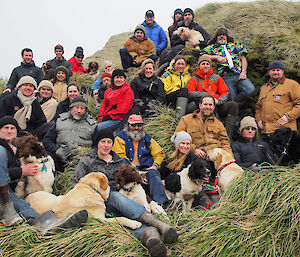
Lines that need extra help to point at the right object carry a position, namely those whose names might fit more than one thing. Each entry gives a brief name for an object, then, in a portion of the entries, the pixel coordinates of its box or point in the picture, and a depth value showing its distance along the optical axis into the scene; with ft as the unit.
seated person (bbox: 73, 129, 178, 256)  10.46
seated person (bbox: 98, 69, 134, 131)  21.27
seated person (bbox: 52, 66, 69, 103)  25.99
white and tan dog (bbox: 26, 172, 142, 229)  11.77
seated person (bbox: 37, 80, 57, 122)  22.22
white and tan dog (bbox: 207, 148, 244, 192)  15.07
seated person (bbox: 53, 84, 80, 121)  21.84
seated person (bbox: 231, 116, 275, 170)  17.69
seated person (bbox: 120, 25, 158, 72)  30.42
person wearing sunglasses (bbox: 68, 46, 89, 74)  36.04
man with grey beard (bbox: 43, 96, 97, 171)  18.30
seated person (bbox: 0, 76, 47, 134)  20.39
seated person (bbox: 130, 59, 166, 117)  22.12
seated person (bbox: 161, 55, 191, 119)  21.91
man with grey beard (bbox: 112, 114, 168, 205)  17.35
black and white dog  14.74
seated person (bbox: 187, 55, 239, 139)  21.54
